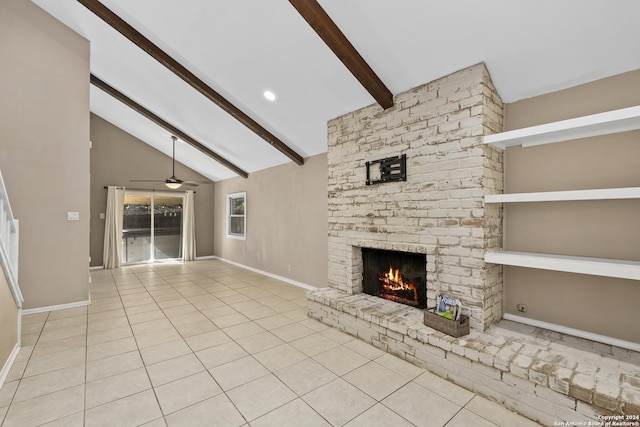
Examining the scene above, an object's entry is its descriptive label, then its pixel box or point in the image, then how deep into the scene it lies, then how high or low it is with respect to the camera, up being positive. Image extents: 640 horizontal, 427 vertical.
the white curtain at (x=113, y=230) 7.43 -0.35
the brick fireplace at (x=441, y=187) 2.70 +0.32
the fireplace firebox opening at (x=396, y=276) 3.35 -0.76
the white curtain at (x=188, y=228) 8.70 -0.35
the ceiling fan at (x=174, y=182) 6.33 +0.78
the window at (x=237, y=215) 7.68 +0.02
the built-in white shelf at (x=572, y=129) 2.05 +0.70
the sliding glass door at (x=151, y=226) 8.21 -0.29
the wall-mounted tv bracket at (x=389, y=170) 3.30 +0.55
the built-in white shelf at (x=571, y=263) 1.98 -0.37
